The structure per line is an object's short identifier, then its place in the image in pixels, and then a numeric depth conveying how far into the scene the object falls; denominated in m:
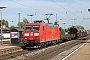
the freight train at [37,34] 27.64
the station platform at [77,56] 17.03
